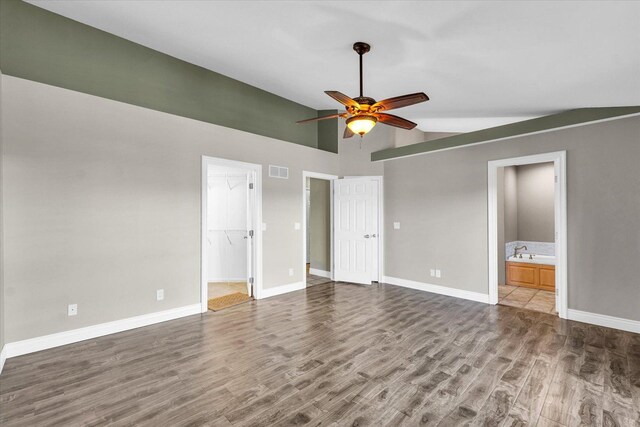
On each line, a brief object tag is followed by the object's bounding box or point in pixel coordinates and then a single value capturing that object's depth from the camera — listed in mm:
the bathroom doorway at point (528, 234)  4160
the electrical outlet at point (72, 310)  3314
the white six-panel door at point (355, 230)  6105
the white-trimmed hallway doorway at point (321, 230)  6711
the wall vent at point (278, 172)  5289
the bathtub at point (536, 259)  5668
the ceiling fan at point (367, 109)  2730
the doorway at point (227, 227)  6340
